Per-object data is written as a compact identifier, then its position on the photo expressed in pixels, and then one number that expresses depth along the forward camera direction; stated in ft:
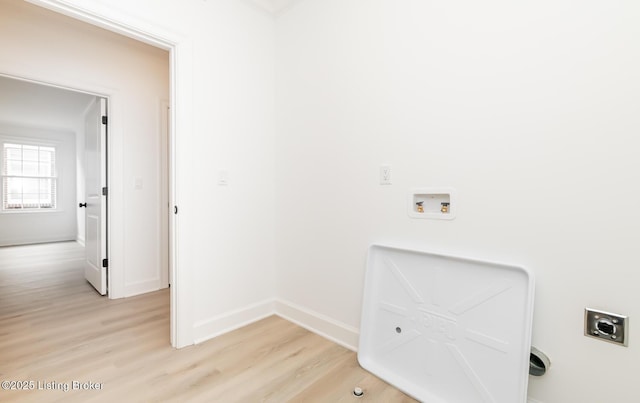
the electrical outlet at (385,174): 5.81
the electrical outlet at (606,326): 3.59
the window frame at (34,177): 18.94
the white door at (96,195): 9.62
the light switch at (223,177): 7.08
